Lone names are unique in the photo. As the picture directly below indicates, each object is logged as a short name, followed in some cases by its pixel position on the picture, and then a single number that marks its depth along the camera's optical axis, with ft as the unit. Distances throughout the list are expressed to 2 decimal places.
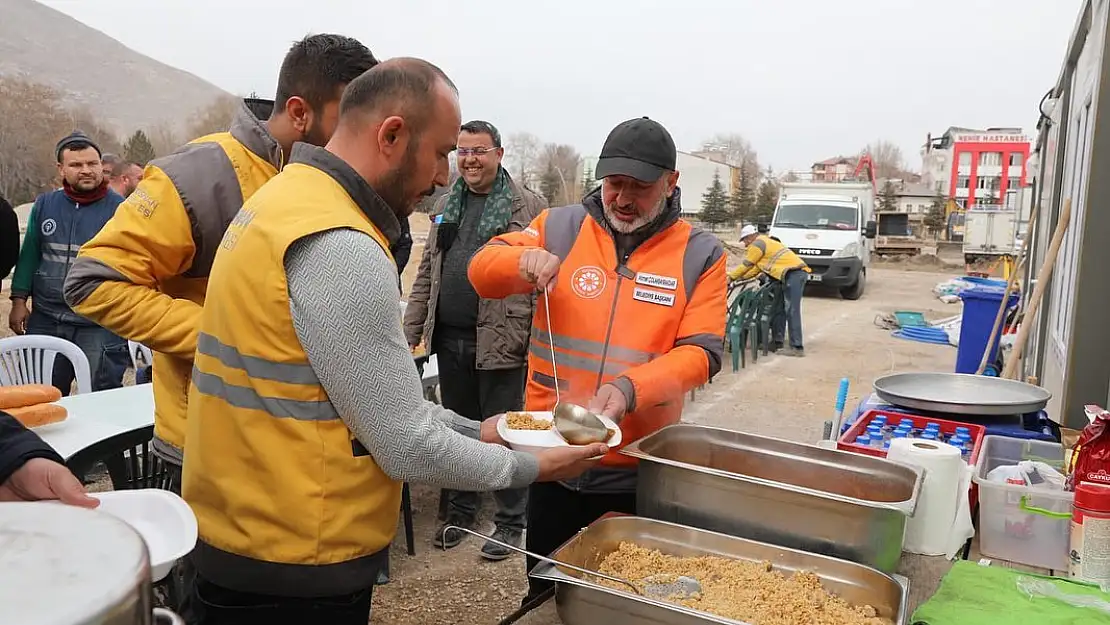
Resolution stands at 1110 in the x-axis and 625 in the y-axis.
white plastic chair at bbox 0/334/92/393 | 13.02
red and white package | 5.27
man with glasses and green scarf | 13.11
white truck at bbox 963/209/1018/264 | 74.98
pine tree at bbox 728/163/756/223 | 138.92
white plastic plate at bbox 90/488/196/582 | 3.67
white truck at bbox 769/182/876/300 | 54.03
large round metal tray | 8.15
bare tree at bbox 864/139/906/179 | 293.02
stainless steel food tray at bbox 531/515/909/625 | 4.52
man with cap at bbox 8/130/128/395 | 14.93
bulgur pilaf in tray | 4.91
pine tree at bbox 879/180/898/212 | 149.07
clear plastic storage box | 5.74
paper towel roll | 5.86
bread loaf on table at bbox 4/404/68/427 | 8.79
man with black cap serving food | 7.43
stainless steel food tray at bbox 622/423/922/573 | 5.18
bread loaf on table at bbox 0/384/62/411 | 8.60
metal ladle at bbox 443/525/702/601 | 5.11
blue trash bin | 23.66
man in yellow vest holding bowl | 4.27
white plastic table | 8.80
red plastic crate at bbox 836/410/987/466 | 7.26
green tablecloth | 4.85
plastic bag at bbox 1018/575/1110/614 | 5.01
